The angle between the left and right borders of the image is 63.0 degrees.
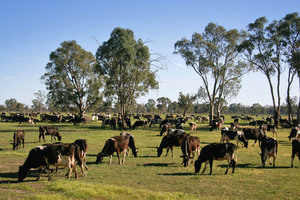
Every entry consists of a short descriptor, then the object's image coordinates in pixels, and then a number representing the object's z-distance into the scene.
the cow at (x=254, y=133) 21.33
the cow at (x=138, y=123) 37.55
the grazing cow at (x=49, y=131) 21.81
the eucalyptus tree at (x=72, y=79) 47.91
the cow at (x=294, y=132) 24.06
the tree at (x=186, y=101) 89.19
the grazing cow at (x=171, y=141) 15.64
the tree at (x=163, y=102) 145.00
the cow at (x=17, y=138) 17.56
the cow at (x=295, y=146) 13.27
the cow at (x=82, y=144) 12.90
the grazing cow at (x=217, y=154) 11.30
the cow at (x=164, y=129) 28.45
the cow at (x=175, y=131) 21.07
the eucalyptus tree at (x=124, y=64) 35.41
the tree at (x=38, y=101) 129.46
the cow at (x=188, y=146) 13.05
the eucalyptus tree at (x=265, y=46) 41.38
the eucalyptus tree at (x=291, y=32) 39.50
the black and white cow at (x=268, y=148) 13.48
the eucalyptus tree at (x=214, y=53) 42.78
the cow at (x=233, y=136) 20.77
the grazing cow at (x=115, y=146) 13.40
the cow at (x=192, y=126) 32.89
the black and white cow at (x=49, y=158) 9.79
